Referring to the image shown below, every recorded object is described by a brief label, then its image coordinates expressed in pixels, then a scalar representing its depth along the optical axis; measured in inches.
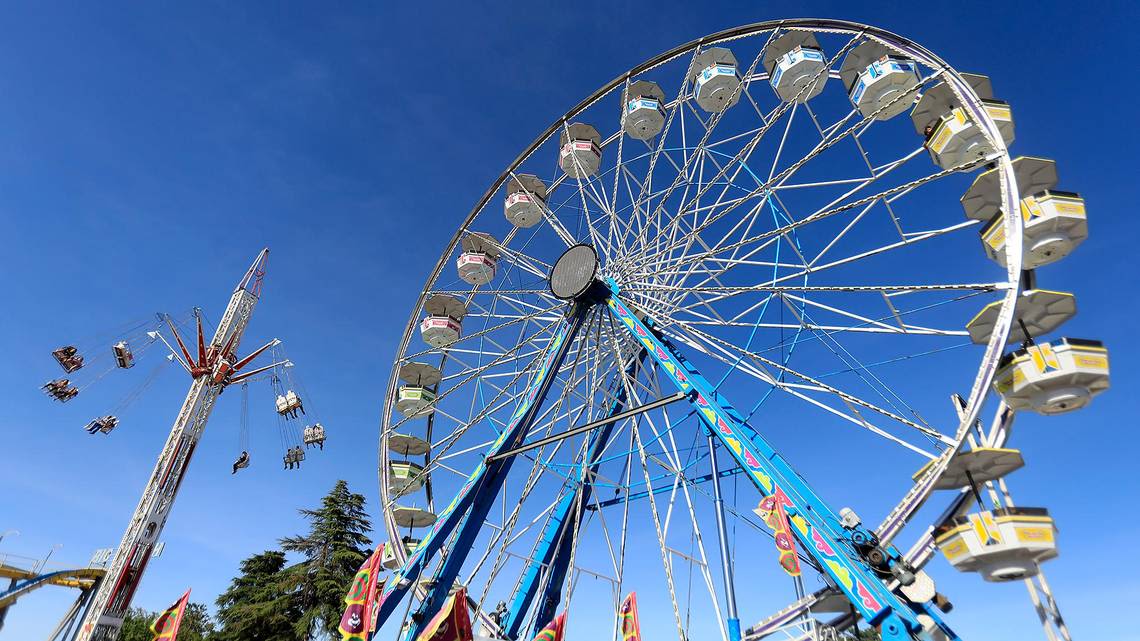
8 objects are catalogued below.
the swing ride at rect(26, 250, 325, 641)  901.8
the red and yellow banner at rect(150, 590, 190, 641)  546.6
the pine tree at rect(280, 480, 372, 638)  995.9
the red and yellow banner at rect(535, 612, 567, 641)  488.7
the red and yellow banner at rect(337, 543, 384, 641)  478.0
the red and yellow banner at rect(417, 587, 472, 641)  438.9
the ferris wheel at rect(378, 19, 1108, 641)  352.5
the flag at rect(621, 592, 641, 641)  477.4
